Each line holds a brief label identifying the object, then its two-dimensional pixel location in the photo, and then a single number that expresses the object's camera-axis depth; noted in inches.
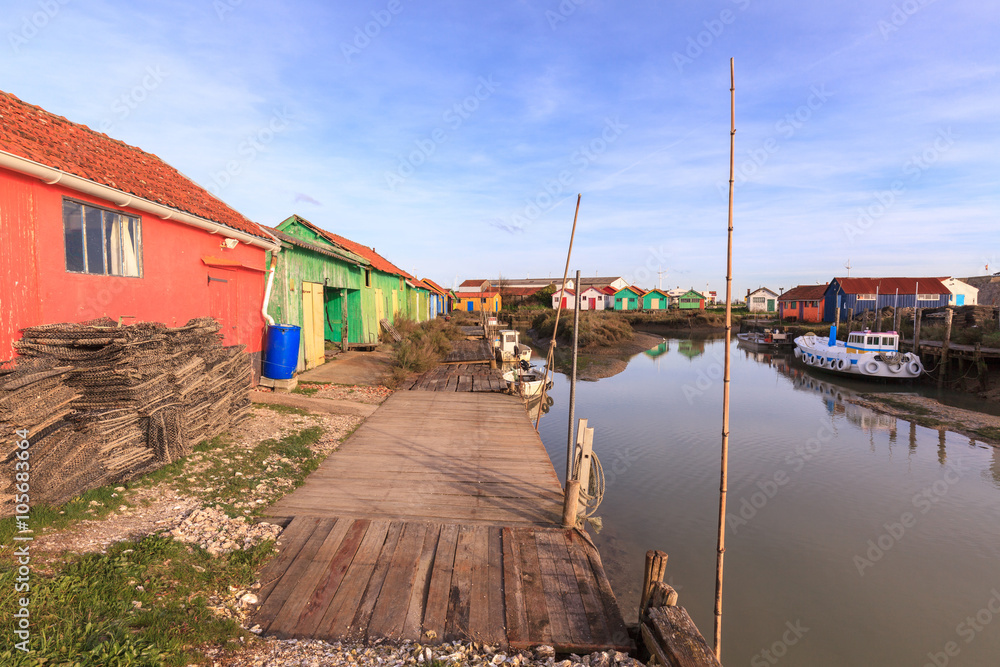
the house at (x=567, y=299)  2605.8
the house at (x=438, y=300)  1736.5
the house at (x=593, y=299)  2787.9
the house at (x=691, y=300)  2967.5
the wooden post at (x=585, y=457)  214.2
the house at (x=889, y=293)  1733.5
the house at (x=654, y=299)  2856.8
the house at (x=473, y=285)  3395.7
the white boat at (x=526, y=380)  516.4
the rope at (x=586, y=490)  214.1
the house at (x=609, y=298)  2817.4
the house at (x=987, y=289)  1759.4
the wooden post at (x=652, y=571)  140.2
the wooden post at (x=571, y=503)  198.2
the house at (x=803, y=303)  2087.8
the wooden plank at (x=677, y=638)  115.4
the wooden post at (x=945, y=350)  878.4
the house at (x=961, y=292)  1739.7
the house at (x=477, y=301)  2640.3
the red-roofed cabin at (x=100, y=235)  201.5
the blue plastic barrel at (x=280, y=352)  412.5
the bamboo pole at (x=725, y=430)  144.0
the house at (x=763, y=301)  2930.6
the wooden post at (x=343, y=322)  711.7
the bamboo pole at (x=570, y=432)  218.1
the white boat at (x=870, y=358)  894.4
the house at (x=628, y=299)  2817.4
